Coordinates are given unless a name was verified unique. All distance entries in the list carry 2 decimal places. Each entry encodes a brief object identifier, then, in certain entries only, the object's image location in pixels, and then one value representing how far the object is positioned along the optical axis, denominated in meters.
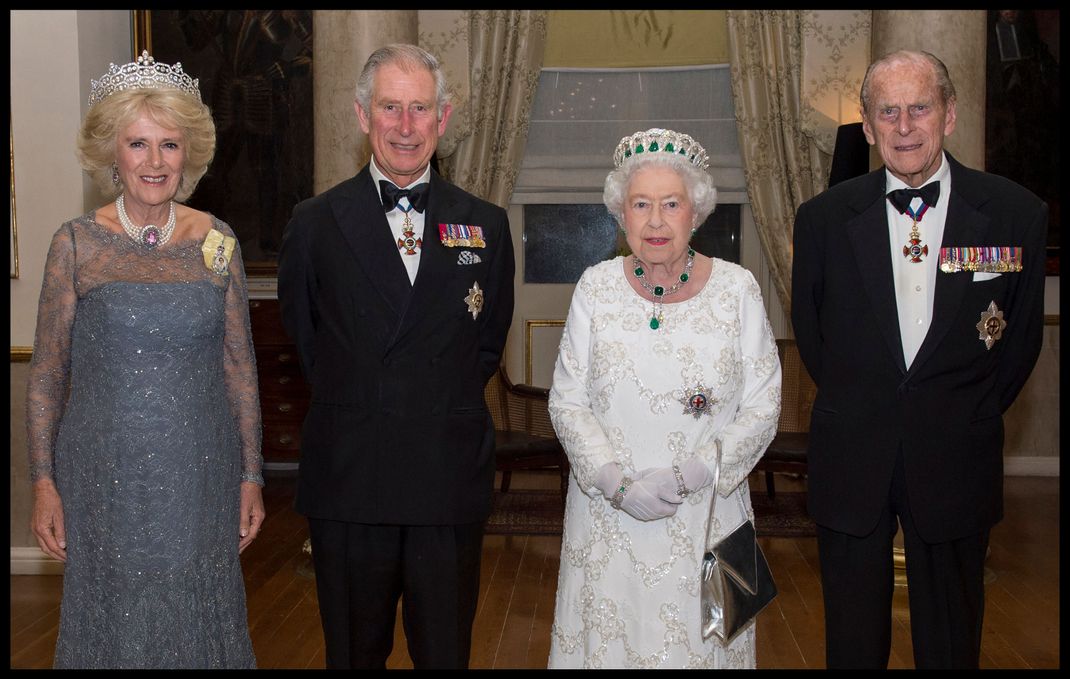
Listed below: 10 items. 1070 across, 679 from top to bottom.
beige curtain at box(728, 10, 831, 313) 7.30
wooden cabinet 6.88
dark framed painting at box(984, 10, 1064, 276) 7.26
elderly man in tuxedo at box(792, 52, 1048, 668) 2.58
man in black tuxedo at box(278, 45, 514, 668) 2.59
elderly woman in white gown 2.55
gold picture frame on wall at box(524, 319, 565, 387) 7.82
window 7.60
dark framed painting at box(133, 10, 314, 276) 7.40
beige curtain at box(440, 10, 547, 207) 7.36
